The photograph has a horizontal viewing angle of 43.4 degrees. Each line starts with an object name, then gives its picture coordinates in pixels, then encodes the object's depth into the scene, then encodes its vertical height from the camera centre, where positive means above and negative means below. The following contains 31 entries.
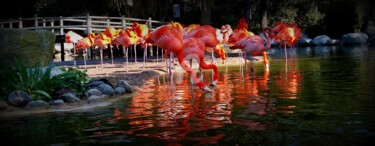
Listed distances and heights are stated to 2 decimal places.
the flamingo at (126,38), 14.31 +0.82
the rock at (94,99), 8.07 -0.58
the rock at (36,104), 7.64 -0.61
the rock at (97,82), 9.37 -0.34
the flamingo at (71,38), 17.89 +1.09
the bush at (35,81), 8.17 -0.26
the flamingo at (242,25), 16.29 +1.29
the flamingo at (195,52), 8.86 +0.22
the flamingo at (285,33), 16.16 +0.97
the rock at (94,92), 8.64 -0.49
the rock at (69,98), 8.11 -0.55
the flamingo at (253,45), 11.36 +0.42
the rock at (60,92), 8.30 -0.45
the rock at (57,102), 7.86 -0.59
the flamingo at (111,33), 15.81 +1.09
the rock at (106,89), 8.80 -0.44
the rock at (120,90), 8.95 -0.48
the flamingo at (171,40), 8.59 +0.44
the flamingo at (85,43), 15.73 +0.77
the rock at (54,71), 9.01 -0.09
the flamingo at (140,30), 15.71 +1.16
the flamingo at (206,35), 10.84 +0.67
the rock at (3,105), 7.52 -0.60
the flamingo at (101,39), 15.20 +0.85
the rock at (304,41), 37.87 +1.57
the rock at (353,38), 34.19 +1.56
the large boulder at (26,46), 9.16 +0.43
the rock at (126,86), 9.18 -0.41
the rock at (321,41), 36.03 +1.53
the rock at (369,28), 37.44 +2.50
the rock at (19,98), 7.72 -0.51
